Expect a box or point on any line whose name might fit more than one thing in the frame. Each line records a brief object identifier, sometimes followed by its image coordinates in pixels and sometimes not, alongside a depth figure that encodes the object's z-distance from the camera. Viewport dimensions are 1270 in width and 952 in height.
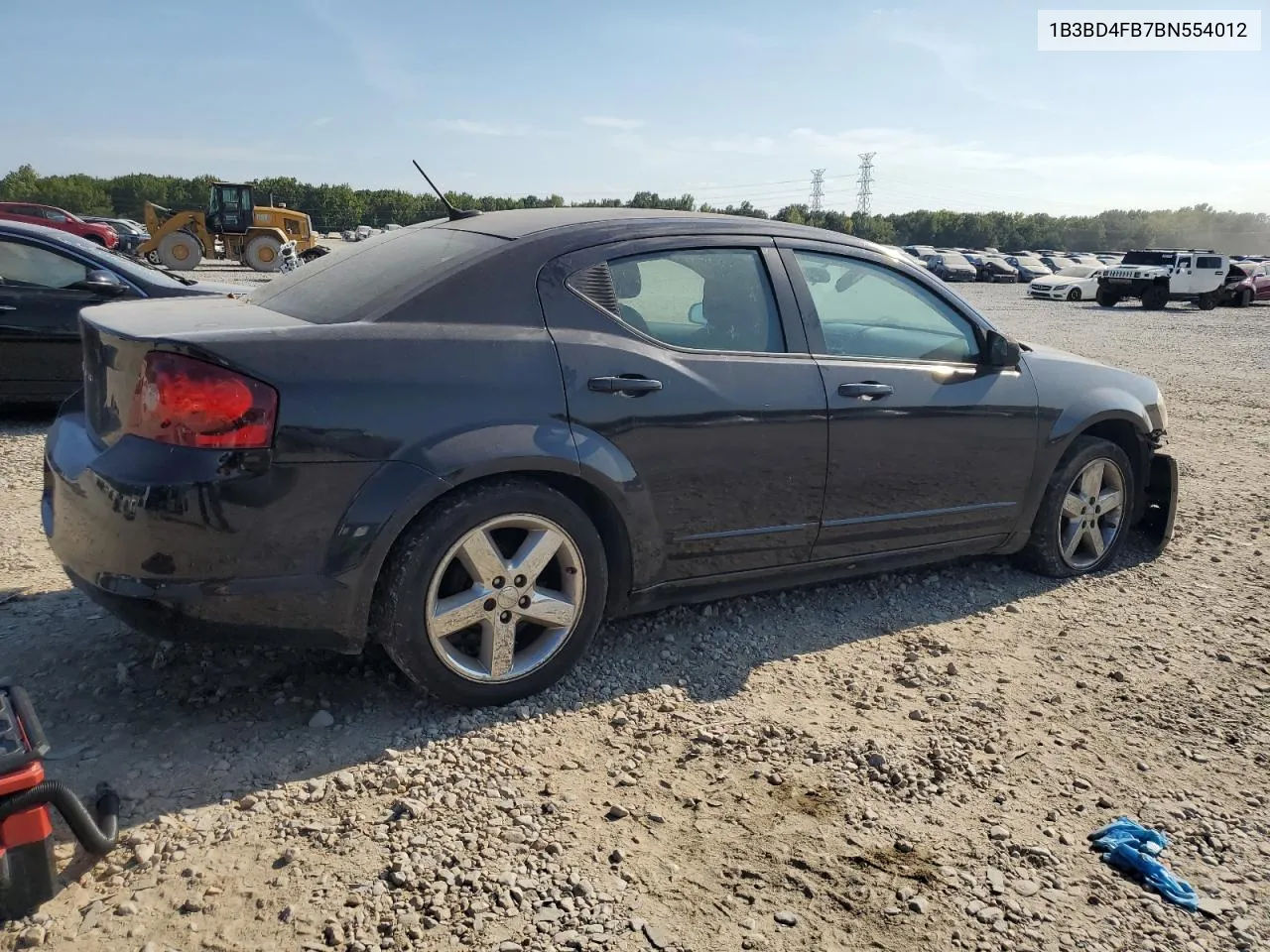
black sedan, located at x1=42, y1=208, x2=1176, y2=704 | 2.82
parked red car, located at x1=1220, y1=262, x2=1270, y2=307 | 30.67
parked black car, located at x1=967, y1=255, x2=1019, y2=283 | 46.31
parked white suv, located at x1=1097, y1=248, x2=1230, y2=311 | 29.12
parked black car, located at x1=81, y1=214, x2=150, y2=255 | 34.56
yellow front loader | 28.20
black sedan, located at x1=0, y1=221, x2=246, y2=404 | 7.10
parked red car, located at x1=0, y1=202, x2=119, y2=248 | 30.28
